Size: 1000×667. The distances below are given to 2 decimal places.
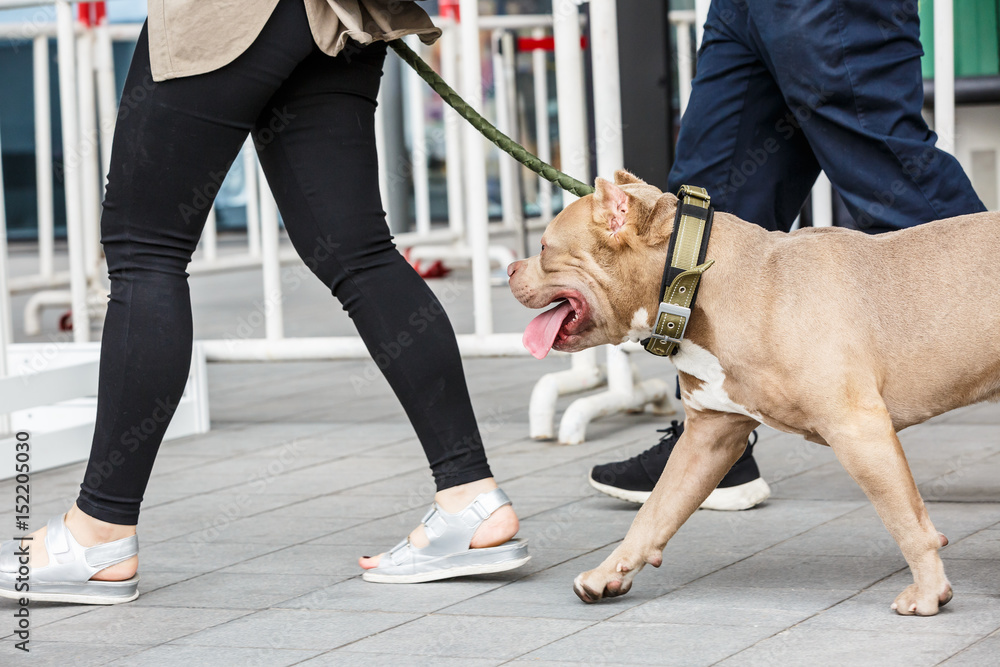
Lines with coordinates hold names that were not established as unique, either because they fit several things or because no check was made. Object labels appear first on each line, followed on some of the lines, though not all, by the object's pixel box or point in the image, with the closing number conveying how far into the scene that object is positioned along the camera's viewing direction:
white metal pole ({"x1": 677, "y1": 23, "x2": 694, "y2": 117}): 7.80
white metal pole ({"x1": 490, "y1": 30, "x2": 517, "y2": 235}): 9.40
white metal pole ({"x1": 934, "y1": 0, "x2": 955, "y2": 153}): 3.54
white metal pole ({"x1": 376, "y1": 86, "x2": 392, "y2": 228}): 8.86
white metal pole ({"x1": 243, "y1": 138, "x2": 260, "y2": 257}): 7.40
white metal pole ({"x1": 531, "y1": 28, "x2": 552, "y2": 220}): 9.44
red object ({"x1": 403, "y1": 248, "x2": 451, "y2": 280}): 9.34
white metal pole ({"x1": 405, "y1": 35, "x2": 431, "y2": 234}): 8.85
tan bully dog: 2.27
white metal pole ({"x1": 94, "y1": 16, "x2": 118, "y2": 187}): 7.35
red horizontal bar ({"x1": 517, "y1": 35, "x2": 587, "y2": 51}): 8.45
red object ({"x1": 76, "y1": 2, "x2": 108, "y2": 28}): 7.45
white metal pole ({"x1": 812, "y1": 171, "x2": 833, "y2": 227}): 4.26
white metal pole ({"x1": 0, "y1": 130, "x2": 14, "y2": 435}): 4.13
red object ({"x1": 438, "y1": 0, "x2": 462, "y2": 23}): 9.09
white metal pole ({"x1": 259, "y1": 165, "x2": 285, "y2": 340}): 4.71
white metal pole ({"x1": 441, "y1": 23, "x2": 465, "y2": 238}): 8.73
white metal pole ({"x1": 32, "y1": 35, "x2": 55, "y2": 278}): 7.49
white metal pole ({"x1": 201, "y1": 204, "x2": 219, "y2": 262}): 8.23
